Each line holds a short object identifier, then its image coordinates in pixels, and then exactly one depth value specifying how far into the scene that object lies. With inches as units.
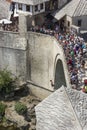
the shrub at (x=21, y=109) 1530.5
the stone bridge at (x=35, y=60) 1509.6
